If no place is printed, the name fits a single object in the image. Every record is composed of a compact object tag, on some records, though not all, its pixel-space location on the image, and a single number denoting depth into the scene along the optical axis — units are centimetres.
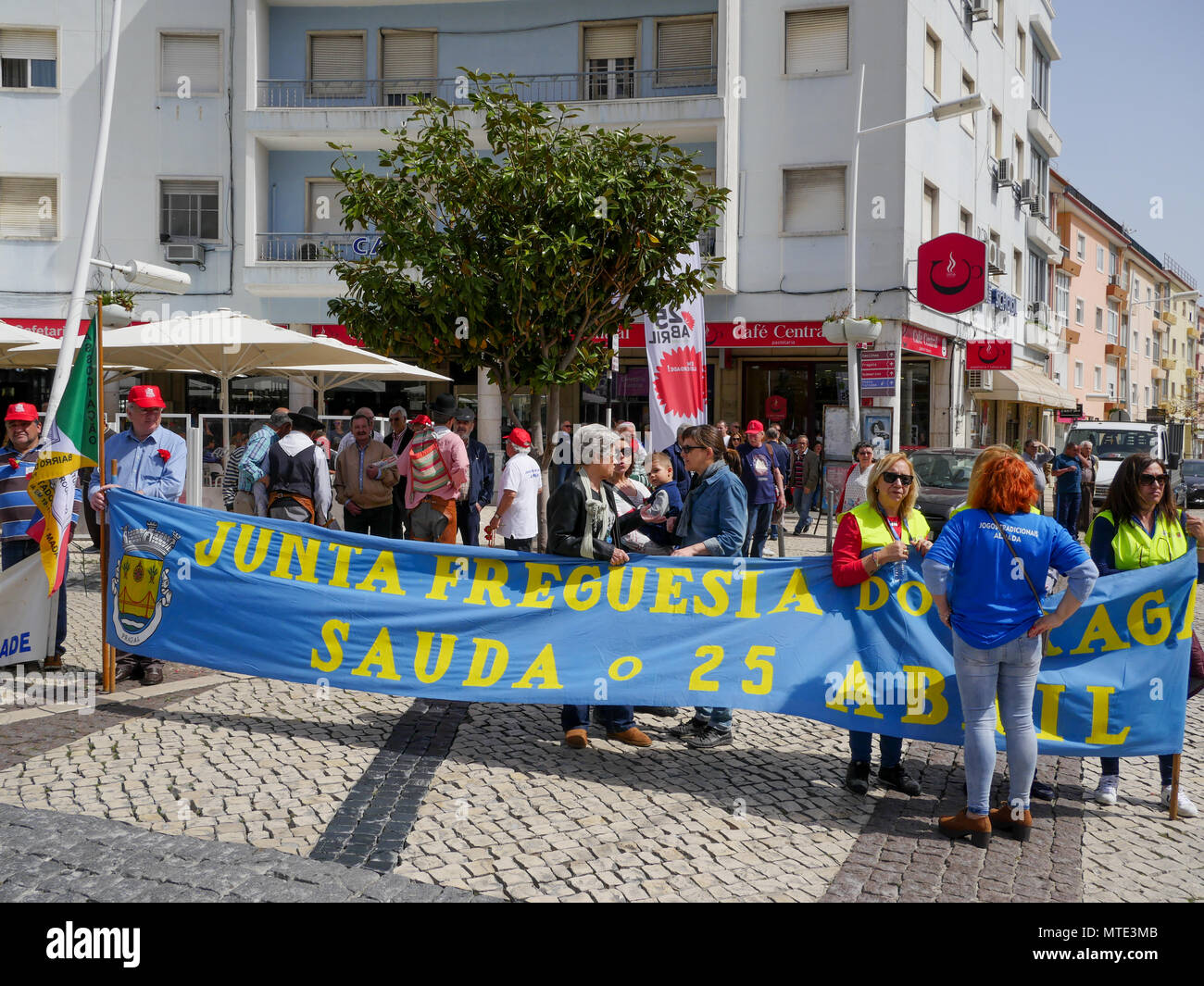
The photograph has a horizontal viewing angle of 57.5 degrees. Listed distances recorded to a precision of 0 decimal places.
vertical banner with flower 1530
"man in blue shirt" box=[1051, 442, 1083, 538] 1748
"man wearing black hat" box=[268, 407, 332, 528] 923
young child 645
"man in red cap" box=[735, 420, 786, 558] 1240
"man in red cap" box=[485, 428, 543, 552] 1024
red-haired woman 468
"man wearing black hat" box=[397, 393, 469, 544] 992
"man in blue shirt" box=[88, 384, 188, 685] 753
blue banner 531
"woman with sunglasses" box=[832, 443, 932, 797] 546
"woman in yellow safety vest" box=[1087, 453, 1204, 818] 546
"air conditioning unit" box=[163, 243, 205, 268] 2323
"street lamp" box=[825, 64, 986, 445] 1623
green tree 1122
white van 2470
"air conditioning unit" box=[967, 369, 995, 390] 2855
